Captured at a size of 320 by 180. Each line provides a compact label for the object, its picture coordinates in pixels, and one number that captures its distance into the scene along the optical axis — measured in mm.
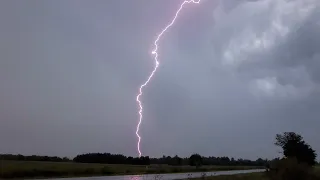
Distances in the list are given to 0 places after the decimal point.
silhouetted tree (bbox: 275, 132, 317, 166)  31802
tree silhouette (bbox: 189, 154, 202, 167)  68340
